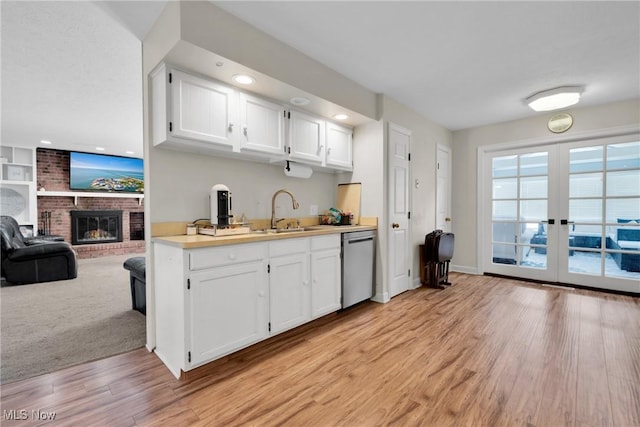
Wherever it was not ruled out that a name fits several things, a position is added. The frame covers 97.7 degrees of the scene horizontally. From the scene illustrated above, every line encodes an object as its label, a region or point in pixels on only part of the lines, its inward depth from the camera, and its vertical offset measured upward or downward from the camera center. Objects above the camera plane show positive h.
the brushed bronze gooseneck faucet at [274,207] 2.87 +0.02
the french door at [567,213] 3.73 -0.06
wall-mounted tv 6.80 +0.95
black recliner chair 4.15 -0.78
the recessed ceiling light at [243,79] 2.24 +1.07
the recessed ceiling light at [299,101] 2.71 +1.07
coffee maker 2.29 +0.03
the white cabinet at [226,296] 1.84 -0.65
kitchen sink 2.77 -0.21
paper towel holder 2.89 +0.42
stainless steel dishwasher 3.03 -0.65
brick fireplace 6.52 +0.12
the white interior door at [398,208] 3.55 +0.01
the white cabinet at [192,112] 2.02 +0.75
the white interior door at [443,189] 4.68 +0.35
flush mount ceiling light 3.25 +1.33
